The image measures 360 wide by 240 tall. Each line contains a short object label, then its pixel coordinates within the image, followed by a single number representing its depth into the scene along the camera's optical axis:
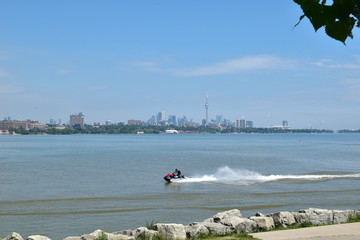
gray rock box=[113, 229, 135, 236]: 15.11
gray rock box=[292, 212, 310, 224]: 16.17
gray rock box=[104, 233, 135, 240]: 13.91
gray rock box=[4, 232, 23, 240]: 15.02
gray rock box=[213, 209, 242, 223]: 17.09
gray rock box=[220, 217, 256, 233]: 15.33
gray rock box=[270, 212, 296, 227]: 15.99
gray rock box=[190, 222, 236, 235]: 14.97
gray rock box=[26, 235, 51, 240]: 14.35
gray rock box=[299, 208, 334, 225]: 16.19
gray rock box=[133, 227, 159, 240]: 14.29
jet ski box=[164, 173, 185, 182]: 46.19
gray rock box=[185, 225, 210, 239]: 14.59
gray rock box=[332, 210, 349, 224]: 16.42
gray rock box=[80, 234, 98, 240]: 14.34
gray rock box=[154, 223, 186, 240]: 14.36
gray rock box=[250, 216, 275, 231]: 15.54
